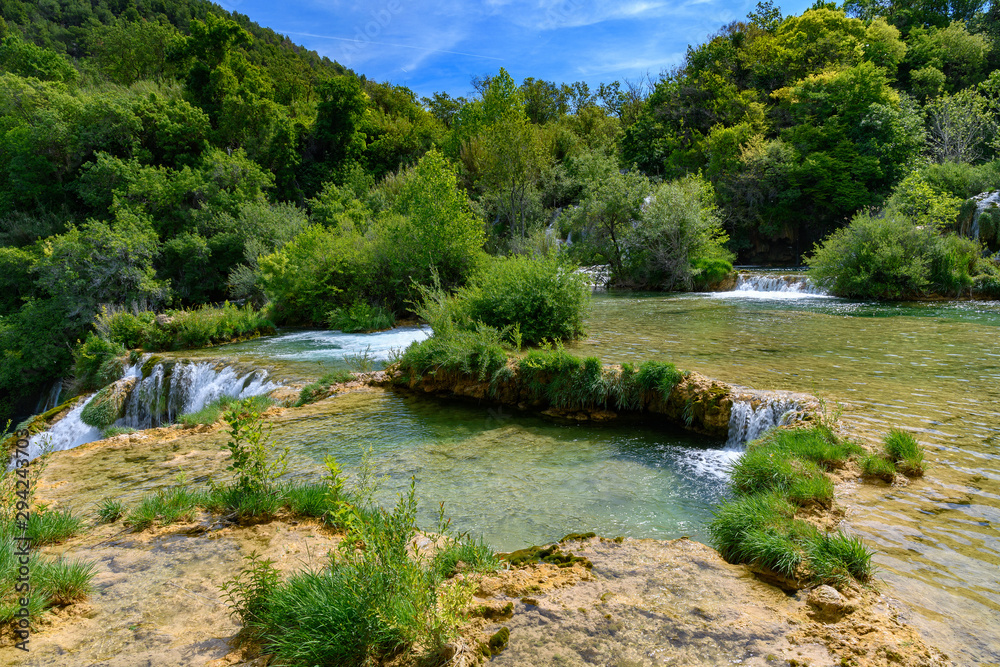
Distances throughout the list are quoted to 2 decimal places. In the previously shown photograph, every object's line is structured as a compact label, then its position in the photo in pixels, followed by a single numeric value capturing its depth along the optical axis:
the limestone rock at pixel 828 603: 3.09
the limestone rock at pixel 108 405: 11.75
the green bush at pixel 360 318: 18.50
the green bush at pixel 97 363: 14.34
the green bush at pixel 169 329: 16.16
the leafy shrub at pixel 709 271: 24.73
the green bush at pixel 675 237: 24.25
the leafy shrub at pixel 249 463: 4.57
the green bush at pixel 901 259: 17.48
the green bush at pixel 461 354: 9.57
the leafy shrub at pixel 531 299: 11.70
